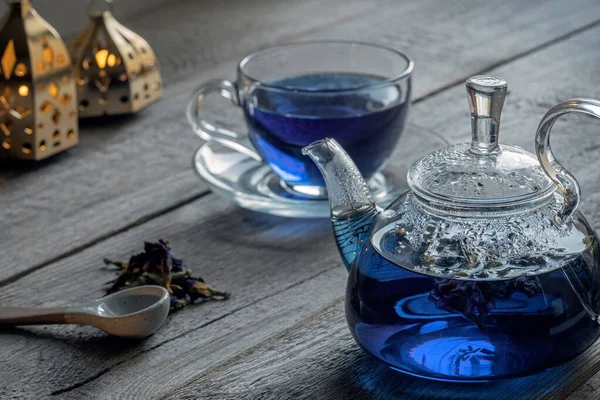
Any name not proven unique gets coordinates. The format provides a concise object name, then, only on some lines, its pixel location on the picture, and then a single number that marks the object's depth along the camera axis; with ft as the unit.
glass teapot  2.53
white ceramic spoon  2.82
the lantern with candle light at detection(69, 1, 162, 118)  3.99
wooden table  2.72
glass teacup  3.29
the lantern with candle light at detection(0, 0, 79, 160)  3.69
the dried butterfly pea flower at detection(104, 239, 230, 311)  3.00
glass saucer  3.31
